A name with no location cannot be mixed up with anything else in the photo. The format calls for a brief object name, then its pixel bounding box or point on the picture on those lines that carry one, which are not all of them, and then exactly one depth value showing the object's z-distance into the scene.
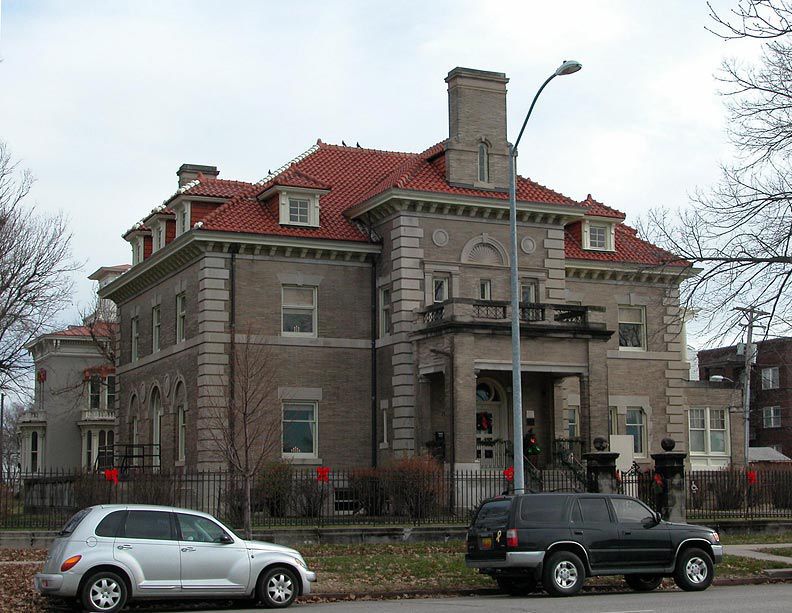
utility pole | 24.39
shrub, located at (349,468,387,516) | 33.72
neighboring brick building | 74.50
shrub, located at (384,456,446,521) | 33.25
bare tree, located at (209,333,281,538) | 38.03
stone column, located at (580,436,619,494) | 31.33
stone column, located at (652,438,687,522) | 31.16
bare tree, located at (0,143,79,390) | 40.78
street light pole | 24.74
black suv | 20.58
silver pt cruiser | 17.73
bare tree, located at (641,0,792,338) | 24.62
